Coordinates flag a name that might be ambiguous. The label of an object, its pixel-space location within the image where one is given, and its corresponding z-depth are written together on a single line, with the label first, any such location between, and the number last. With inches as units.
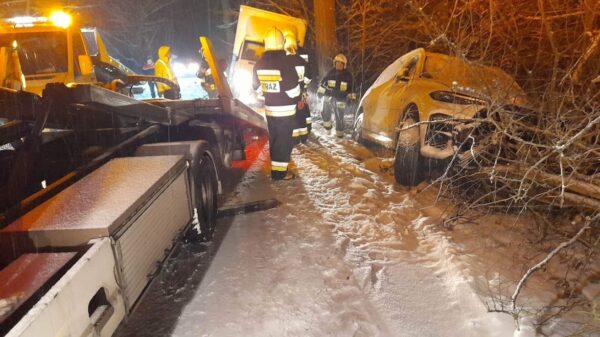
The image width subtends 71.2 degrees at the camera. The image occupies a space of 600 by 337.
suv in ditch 175.9
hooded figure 379.1
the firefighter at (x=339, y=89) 333.7
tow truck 73.4
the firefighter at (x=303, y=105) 281.8
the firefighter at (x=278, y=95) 219.5
